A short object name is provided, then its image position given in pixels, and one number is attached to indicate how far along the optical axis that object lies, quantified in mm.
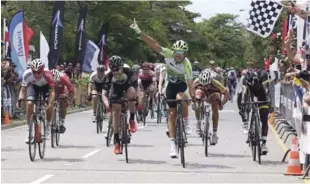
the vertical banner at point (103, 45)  38759
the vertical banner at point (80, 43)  35188
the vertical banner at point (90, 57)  36562
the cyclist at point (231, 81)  40531
